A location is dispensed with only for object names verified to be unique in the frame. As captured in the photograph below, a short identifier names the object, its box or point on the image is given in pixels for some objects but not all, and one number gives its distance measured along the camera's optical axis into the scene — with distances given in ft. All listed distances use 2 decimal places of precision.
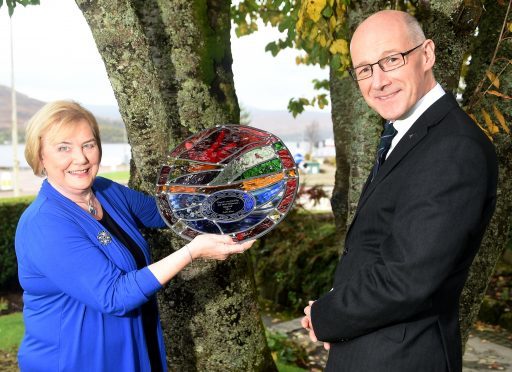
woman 7.08
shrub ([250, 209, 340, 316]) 25.75
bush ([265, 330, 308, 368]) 17.15
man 5.56
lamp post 116.72
